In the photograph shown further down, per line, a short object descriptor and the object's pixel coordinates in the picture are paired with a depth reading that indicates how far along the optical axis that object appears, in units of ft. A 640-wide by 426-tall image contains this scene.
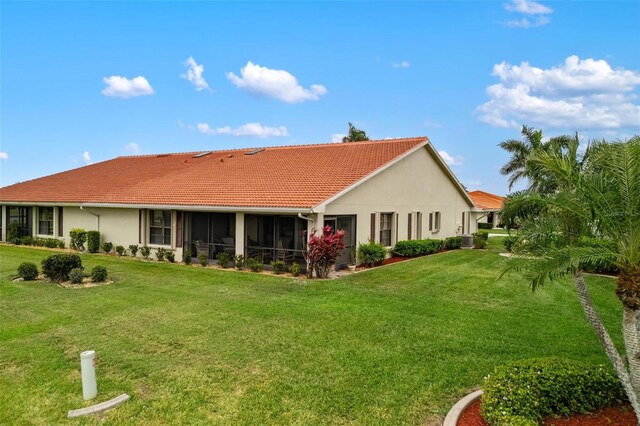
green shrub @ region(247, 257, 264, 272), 50.24
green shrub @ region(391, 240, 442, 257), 63.31
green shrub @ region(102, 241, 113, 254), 65.87
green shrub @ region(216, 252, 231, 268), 53.21
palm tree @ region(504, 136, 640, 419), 13.25
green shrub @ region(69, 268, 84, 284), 40.83
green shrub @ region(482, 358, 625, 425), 14.10
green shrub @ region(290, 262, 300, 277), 47.67
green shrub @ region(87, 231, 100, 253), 67.05
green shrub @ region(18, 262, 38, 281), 42.91
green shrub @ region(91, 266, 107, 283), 42.21
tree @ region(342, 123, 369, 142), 135.54
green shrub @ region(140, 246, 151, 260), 61.00
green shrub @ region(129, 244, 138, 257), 62.18
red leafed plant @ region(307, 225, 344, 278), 45.42
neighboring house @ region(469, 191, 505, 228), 152.91
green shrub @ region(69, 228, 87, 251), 68.13
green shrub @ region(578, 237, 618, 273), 14.16
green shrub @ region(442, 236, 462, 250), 79.39
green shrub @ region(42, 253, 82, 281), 42.32
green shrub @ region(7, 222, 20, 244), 78.95
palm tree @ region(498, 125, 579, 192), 108.35
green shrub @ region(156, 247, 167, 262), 58.95
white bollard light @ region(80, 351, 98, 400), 17.48
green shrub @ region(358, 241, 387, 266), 54.60
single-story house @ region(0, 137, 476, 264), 53.36
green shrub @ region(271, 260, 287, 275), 48.98
